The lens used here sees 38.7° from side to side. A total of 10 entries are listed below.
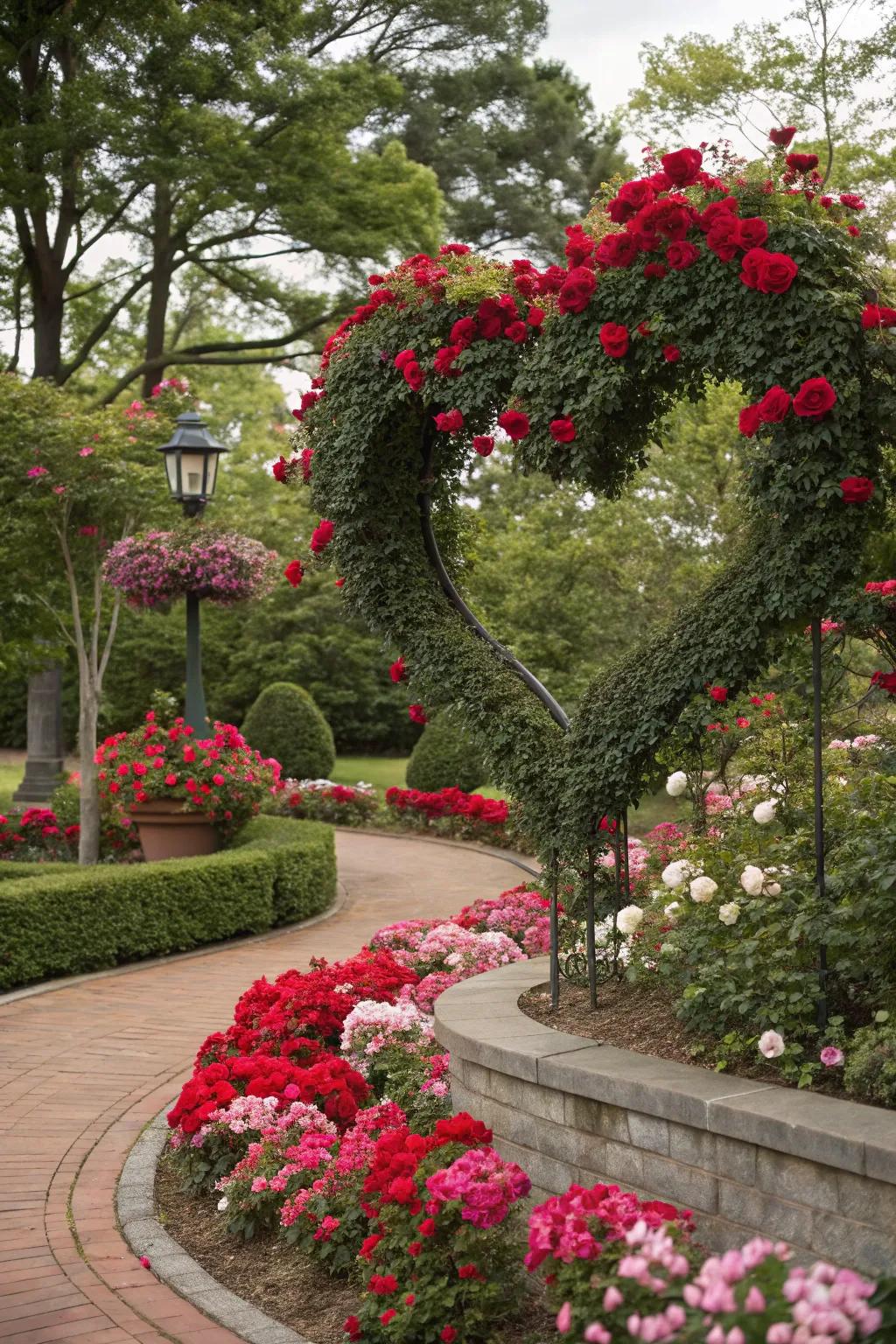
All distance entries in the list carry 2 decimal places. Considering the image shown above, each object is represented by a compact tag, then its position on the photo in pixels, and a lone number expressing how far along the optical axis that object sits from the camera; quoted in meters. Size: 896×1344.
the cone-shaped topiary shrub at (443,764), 16.92
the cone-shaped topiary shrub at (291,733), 18.89
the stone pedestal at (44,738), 17.75
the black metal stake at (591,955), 4.31
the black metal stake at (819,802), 3.51
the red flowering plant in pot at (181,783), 10.28
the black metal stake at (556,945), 4.39
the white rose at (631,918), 4.28
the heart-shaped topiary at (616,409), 3.61
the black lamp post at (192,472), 10.38
